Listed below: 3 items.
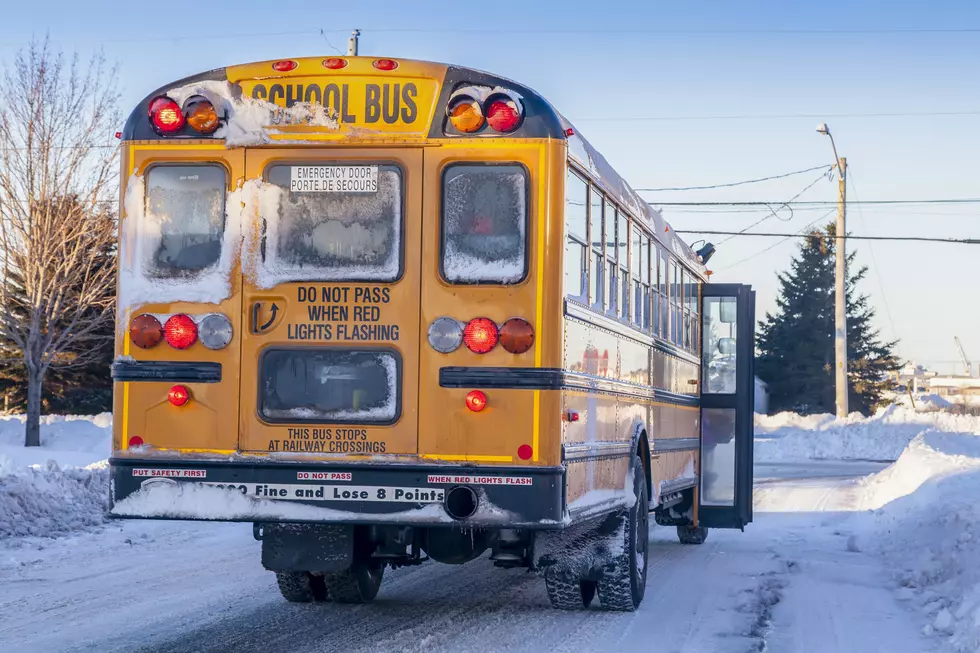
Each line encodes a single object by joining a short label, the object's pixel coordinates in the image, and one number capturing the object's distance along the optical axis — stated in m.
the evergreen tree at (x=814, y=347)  60.50
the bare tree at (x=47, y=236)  26.47
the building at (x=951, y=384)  153.62
